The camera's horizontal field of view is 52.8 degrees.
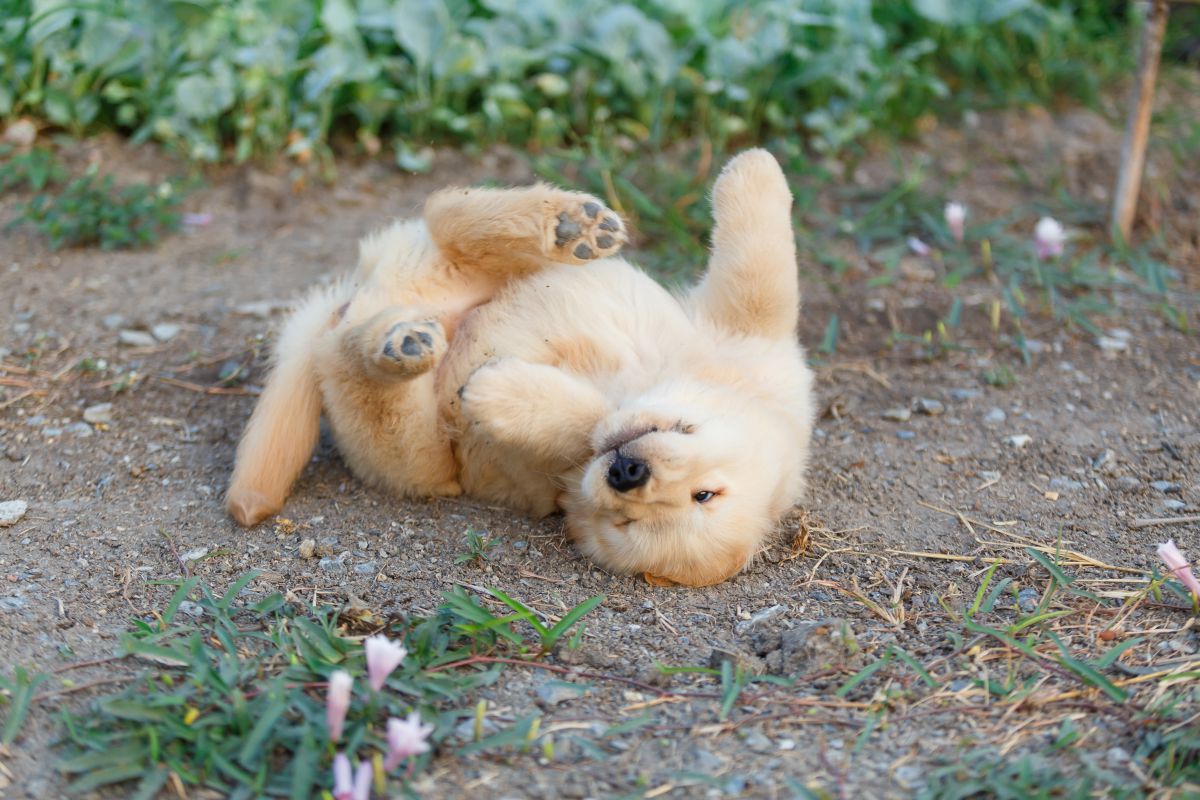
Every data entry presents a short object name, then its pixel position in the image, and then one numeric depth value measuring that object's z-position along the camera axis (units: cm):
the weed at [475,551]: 314
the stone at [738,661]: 264
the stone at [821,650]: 266
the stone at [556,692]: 253
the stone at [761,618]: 290
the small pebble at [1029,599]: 292
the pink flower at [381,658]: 231
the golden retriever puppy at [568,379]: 306
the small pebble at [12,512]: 326
